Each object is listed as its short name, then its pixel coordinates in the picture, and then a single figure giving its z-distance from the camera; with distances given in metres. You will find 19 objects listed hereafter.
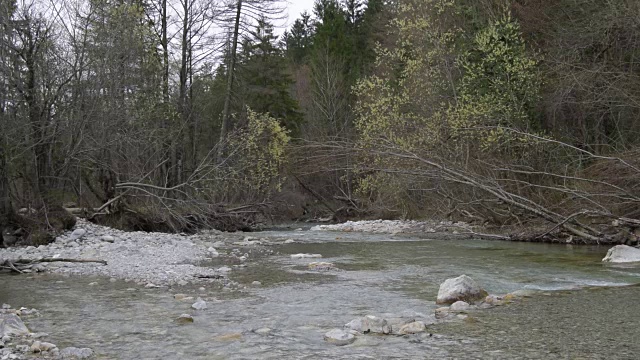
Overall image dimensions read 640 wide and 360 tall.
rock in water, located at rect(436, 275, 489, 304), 5.56
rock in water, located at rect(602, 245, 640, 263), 8.38
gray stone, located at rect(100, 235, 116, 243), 10.54
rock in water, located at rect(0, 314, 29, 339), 4.21
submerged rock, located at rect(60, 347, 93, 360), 3.75
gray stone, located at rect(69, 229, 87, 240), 10.27
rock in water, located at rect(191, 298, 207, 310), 5.32
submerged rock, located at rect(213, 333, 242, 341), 4.25
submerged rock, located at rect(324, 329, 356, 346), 4.16
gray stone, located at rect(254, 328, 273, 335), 4.45
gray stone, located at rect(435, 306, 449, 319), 4.99
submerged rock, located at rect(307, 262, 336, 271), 8.33
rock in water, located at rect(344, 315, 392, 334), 4.43
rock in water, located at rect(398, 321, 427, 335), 4.41
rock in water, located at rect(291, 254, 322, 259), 9.81
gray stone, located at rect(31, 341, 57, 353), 3.84
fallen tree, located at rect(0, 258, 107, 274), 7.74
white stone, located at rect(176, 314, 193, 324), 4.78
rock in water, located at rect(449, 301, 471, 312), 5.21
